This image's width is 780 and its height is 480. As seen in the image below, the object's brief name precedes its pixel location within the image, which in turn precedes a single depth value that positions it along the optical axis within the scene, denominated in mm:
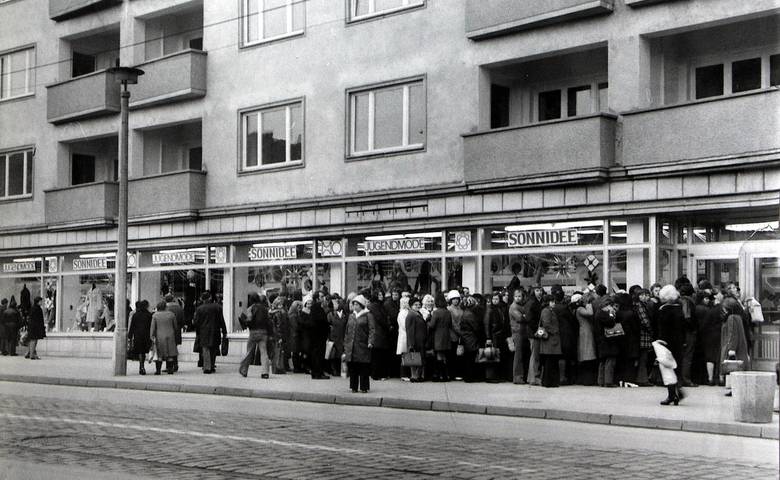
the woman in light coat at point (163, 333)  23562
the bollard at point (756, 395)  13938
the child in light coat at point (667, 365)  15719
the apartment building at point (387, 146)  20375
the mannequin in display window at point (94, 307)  33469
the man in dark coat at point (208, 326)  23391
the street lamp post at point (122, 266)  23109
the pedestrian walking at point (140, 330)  24448
